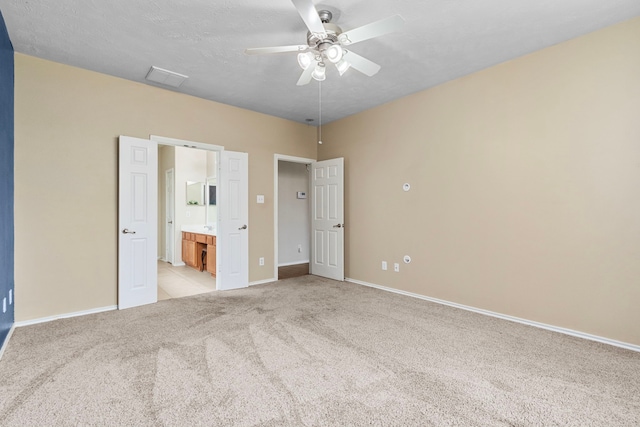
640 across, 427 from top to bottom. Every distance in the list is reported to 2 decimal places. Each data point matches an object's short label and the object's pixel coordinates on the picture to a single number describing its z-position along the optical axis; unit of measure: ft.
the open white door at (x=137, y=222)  11.64
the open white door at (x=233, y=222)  14.35
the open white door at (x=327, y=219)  16.38
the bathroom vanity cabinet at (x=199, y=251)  17.17
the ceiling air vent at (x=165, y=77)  11.03
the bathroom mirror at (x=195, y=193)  21.97
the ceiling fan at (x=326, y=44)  6.49
